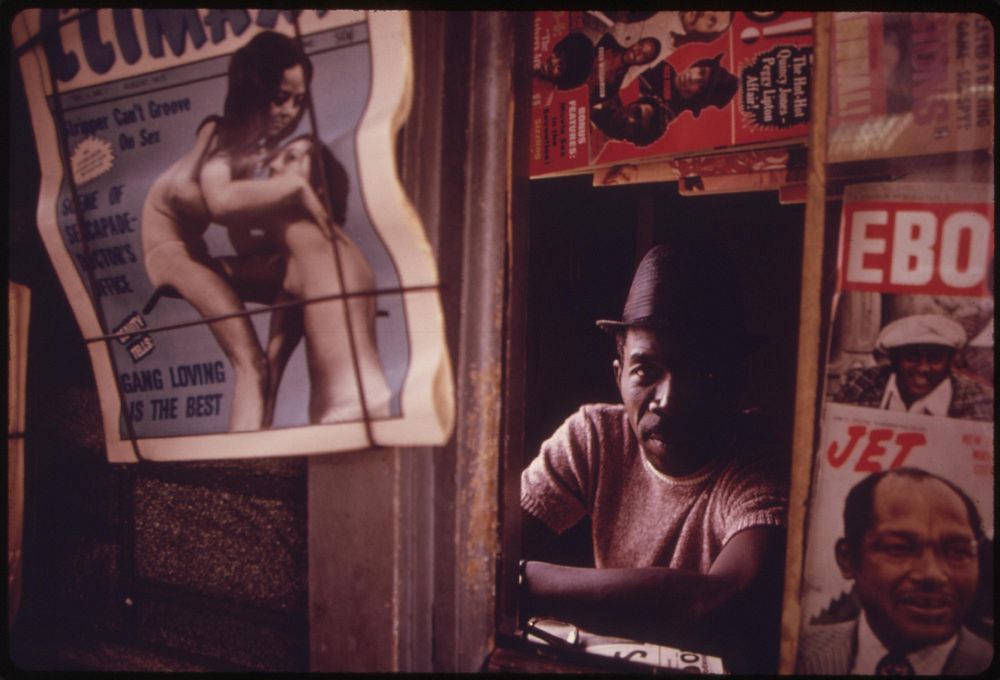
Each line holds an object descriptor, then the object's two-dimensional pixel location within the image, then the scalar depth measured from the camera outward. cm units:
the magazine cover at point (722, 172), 117
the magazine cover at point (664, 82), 110
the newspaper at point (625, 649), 105
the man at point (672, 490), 119
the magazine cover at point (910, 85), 91
